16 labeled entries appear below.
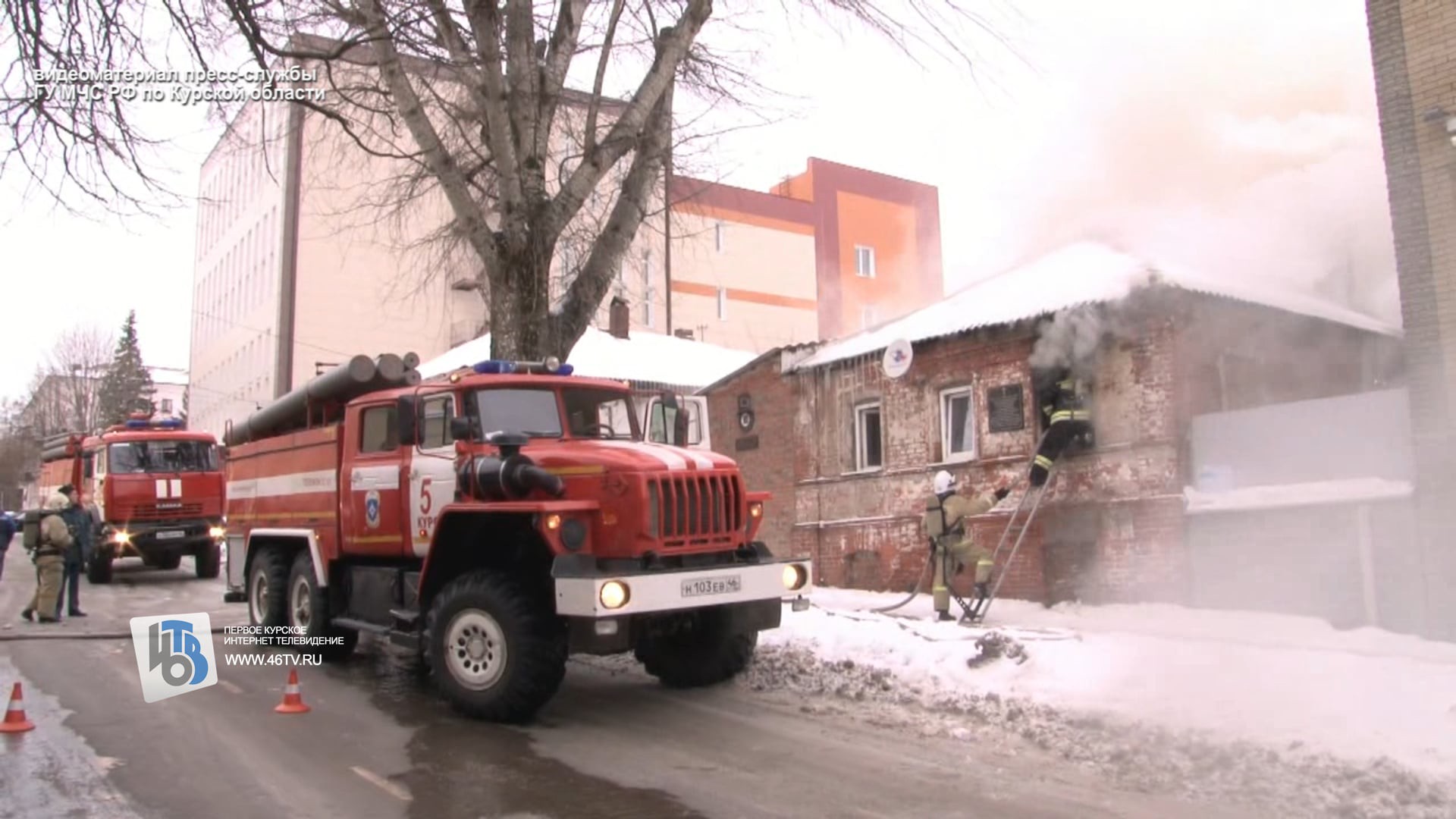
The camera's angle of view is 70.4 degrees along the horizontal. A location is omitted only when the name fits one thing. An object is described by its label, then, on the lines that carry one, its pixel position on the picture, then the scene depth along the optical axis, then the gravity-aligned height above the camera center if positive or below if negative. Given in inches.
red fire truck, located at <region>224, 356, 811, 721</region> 280.4 -1.6
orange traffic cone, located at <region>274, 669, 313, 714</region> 303.4 -48.7
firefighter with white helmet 441.4 -5.9
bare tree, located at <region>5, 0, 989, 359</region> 454.9 +194.0
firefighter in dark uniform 474.0 +42.2
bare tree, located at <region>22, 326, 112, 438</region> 1908.2 +286.1
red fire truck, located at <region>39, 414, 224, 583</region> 747.4 +33.7
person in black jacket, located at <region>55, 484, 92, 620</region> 540.7 -6.1
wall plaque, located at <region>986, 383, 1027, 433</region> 511.5 +55.6
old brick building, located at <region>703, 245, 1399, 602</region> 401.4 +57.1
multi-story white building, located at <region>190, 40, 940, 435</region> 609.3 +354.9
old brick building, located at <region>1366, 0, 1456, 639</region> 343.0 +91.0
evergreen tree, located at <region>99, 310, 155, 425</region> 2076.8 +329.2
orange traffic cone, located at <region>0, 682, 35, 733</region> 272.1 -46.3
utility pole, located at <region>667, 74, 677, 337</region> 543.8 +185.7
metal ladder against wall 434.8 -5.5
